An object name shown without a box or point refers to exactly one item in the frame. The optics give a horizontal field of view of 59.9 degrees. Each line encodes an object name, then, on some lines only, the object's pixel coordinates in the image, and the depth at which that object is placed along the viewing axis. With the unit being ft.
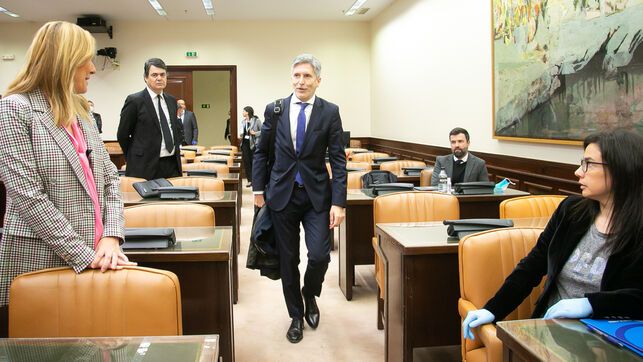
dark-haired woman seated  4.96
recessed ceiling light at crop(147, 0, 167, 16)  33.04
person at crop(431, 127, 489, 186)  15.89
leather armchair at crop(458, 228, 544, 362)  6.45
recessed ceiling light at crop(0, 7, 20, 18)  34.17
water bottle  13.62
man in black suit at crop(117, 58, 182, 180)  13.26
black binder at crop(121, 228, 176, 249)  7.00
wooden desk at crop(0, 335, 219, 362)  3.99
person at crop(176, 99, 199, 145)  35.47
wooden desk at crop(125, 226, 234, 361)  6.86
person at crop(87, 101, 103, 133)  36.58
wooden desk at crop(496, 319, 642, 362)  3.91
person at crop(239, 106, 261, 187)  34.12
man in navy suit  9.84
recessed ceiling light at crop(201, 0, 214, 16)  33.04
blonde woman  5.34
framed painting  13.02
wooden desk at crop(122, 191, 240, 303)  11.35
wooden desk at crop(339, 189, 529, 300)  12.57
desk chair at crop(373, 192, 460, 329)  10.43
